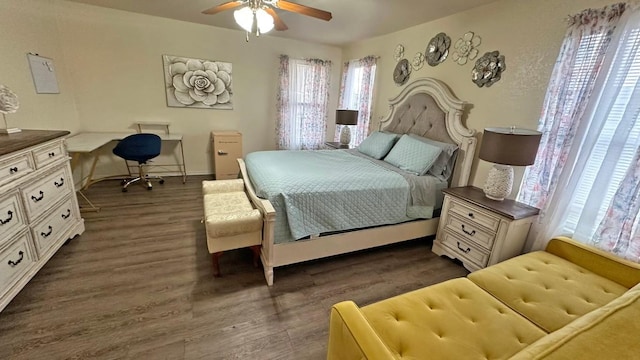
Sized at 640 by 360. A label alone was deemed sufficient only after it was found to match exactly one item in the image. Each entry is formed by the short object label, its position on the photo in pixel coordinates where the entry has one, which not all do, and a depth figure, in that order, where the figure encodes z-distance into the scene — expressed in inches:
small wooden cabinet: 162.4
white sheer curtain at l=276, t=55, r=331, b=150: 179.8
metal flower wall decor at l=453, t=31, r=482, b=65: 102.0
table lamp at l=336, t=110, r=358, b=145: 159.8
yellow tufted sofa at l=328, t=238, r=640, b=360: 32.7
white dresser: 64.4
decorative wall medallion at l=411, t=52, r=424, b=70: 126.4
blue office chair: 137.5
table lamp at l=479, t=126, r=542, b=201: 75.0
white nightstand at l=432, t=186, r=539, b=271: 79.4
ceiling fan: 76.1
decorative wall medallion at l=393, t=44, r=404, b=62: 137.2
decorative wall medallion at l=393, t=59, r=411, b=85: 134.2
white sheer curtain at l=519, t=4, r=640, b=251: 62.8
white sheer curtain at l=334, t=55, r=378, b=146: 160.7
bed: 80.2
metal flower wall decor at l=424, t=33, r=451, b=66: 113.1
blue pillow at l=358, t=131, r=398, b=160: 128.4
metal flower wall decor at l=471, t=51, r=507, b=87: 94.1
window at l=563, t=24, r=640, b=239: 62.3
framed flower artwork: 156.5
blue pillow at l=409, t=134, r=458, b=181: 106.4
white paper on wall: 111.0
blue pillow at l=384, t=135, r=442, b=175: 105.8
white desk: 115.1
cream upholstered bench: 76.0
